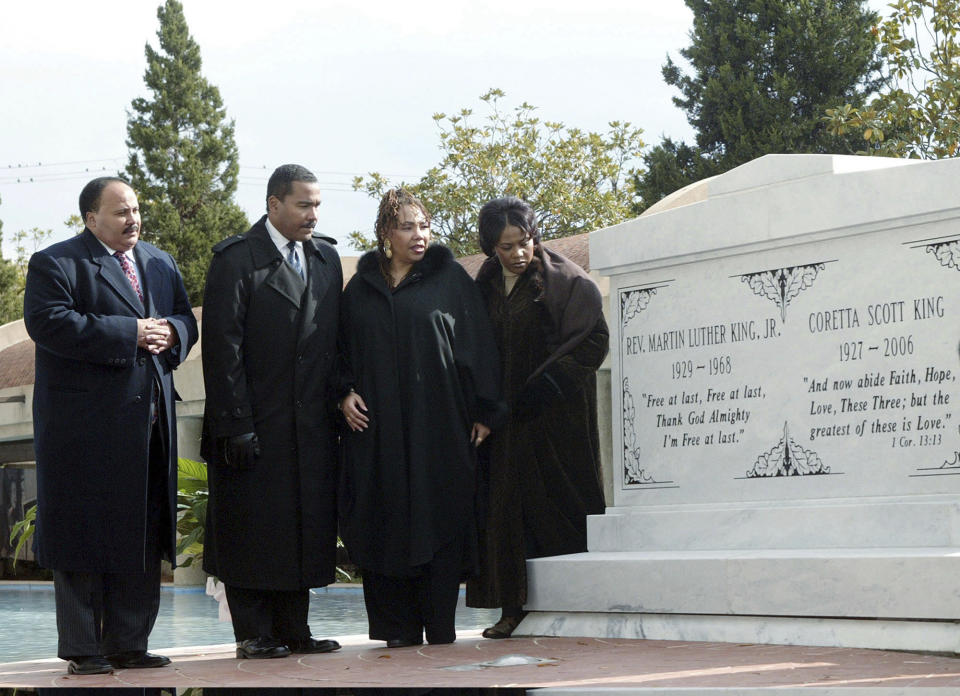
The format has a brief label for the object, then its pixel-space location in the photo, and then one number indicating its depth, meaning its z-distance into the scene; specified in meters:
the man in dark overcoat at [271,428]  5.39
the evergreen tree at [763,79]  30.31
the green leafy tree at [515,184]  29.05
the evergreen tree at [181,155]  34.91
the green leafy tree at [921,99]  14.77
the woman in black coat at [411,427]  5.58
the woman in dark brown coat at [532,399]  6.04
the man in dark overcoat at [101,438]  5.09
